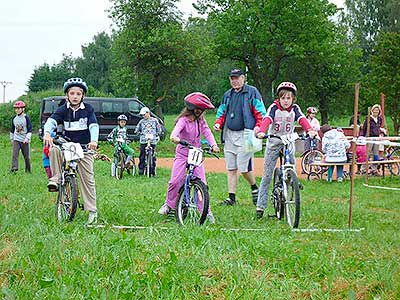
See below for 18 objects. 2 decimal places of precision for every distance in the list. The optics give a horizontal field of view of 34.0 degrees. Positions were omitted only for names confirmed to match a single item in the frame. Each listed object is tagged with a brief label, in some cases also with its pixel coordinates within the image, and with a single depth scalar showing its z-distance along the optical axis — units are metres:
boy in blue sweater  7.19
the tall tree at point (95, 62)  84.38
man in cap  8.95
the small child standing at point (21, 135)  15.20
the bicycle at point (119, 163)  15.11
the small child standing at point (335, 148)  14.03
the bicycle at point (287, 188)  7.00
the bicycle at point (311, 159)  15.38
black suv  31.39
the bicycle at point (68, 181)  6.96
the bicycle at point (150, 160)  15.43
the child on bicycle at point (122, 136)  15.37
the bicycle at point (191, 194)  7.07
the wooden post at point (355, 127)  6.62
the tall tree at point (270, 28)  36.50
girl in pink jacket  7.52
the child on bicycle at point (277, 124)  7.53
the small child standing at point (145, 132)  15.63
